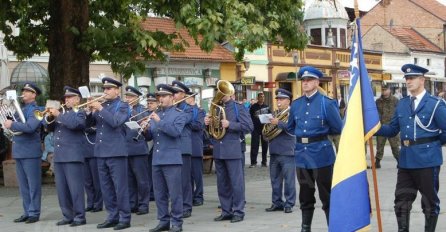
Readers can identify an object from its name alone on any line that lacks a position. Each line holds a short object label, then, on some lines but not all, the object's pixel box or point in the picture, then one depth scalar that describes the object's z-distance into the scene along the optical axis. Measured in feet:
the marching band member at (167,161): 35.35
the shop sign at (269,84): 141.71
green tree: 45.91
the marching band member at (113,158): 37.06
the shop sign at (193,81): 136.67
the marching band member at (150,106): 43.71
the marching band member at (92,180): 43.80
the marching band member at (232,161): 38.17
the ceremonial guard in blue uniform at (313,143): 31.53
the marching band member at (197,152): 43.70
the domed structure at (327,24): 190.70
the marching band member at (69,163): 38.17
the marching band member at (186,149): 38.33
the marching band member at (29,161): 40.06
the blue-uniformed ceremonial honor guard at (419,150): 30.40
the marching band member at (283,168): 40.70
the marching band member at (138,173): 42.55
